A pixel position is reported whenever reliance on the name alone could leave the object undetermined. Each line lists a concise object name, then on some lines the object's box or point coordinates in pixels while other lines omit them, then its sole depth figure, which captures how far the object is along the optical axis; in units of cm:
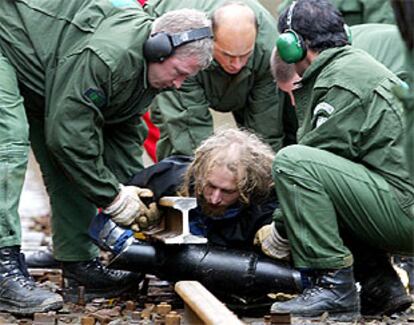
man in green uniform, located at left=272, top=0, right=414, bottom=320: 1106
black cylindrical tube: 1155
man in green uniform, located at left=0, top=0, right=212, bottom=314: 1145
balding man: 1452
